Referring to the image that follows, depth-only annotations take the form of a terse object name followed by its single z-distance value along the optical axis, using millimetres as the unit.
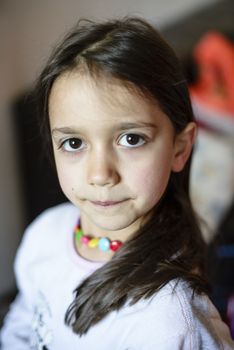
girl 645
